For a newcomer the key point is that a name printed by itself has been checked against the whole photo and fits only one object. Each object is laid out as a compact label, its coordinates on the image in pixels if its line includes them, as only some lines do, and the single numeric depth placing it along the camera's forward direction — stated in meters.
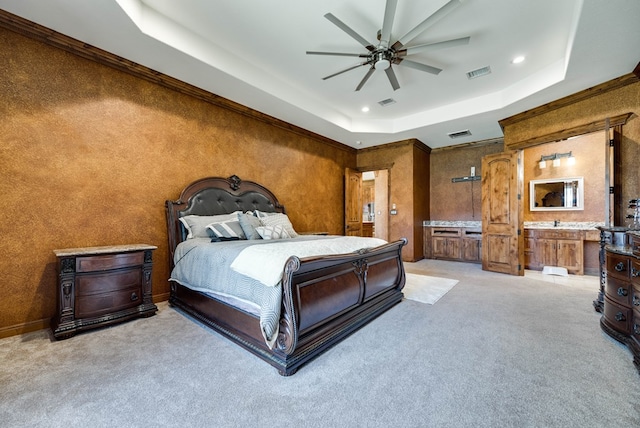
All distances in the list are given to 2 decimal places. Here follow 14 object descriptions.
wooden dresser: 2.11
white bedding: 1.98
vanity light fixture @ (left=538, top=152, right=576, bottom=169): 5.29
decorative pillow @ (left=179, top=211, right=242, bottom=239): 3.42
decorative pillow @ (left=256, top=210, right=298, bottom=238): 3.92
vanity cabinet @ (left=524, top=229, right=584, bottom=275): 4.96
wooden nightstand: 2.43
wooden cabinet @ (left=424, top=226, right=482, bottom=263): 6.31
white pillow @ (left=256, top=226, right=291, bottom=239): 3.51
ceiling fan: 2.40
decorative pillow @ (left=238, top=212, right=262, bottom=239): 3.47
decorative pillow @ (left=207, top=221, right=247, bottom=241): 3.32
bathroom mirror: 5.21
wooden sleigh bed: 1.92
